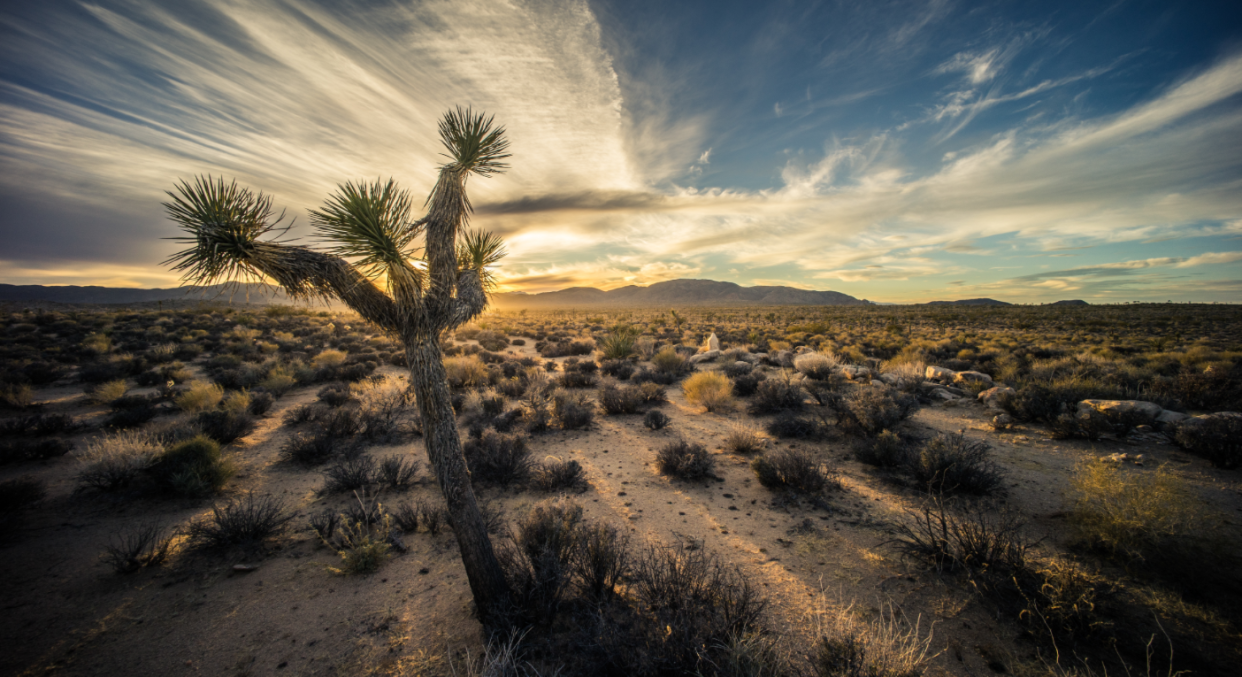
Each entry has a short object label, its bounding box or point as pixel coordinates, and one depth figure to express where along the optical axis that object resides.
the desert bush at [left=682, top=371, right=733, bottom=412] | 9.52
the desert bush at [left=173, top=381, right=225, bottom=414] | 8.81
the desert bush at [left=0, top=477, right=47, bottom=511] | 4.76
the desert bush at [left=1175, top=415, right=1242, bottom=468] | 5.54
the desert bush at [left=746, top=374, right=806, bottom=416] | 9.16
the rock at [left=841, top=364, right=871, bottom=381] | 11.18
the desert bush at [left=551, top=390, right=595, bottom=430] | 8.50
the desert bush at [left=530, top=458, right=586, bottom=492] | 5.96
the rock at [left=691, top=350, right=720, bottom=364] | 14.96
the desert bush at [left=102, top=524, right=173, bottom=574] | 4.06
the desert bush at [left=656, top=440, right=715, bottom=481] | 6.22
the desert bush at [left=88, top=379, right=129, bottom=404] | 9.27
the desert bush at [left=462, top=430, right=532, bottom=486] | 6.07
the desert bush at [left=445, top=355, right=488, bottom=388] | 11.59
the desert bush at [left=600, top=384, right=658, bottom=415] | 9.43
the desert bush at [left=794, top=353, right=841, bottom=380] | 11.60
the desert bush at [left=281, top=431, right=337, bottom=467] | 6.71
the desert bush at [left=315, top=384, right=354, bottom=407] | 9.78
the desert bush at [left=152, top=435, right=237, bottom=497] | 5.43
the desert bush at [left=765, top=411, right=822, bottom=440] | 7.61
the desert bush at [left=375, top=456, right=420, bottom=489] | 5.91
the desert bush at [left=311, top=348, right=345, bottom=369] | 13.58
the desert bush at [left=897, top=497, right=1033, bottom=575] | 3.63
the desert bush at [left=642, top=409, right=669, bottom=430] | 8.34
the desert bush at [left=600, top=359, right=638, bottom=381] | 12.81
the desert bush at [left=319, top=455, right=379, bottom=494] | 5.75
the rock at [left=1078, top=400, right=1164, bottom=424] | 6.85
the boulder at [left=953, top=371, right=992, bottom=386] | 10.08
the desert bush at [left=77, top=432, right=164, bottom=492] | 5.48
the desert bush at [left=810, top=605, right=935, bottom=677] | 2.54
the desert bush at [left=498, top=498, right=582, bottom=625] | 3.42
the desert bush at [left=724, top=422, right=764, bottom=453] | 7.04
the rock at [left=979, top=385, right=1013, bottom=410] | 8.44
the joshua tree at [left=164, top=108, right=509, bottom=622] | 2.90
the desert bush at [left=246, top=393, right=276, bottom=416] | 9.01
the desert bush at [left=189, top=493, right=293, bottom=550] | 4.45
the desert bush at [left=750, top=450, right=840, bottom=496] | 5.58
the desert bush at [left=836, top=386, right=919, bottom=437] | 7.33
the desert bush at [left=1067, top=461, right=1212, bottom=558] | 3.78
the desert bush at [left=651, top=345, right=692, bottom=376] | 13.52
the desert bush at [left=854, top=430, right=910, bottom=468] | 6.13
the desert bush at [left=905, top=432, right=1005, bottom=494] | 5.25
